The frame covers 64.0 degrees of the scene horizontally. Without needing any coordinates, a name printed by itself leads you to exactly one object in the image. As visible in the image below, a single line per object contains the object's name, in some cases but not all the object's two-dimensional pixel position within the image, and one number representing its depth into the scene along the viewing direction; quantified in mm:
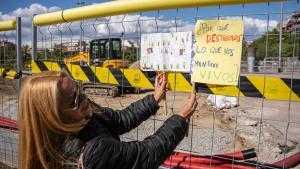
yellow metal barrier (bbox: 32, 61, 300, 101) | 1516
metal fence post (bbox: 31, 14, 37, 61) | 2473
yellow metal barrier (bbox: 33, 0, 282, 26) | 1510
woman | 1112
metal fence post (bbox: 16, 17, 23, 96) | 2603
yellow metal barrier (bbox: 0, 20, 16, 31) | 2655
